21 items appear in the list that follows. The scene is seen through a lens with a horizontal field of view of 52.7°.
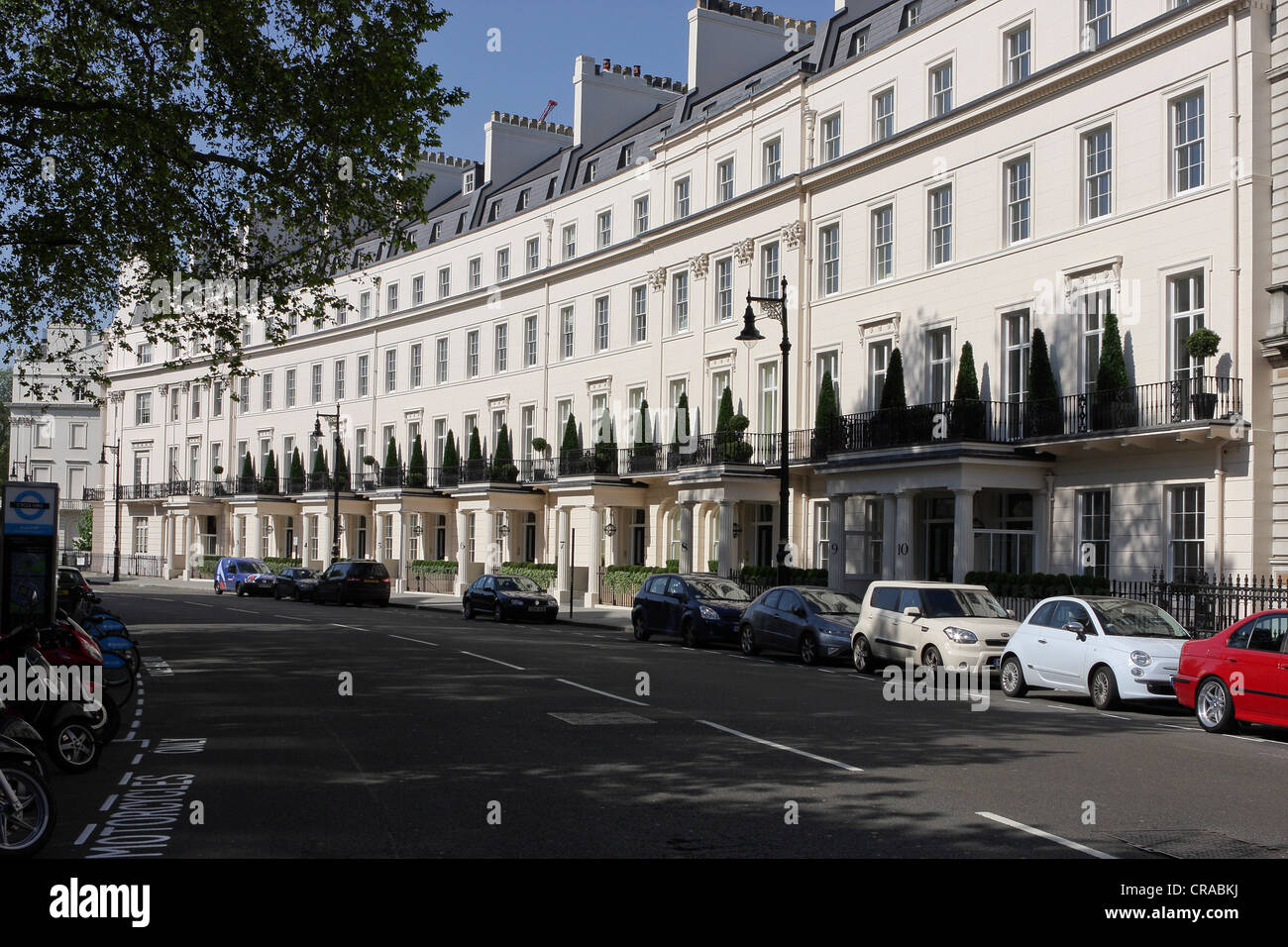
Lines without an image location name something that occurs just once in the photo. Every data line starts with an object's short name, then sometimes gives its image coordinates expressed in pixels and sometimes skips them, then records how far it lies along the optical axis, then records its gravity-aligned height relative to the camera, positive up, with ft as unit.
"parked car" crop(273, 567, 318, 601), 164.55 -8.86
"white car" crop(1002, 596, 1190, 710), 54.95 -5.72
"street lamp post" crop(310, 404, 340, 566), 174.99 +2.83
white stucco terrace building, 86.89 +20.73
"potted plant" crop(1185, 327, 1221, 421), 80.94 +10.56
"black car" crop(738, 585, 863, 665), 76.79 -6.40
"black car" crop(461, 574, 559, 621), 123.03 -7.97
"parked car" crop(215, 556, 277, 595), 183.73 -8.92
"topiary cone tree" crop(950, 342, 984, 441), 101.76 +8.75
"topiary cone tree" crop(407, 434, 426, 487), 194.39 +7.07
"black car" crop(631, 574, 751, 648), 91.91 -6.64
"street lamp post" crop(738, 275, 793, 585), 93.20 +12.17
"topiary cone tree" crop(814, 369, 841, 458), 120.78 +9.61
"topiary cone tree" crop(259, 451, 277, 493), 234.17 +6.53
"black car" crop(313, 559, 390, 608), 154.61 -8.22
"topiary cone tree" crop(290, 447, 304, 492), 226.58 +7.24
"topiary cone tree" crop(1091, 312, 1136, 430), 88.89 +9.05
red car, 45.47 -5.60
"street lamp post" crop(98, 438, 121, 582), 243.60 -5.54
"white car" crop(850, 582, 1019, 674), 66.49 -5.70
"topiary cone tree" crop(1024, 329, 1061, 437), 95.96 +9.25
